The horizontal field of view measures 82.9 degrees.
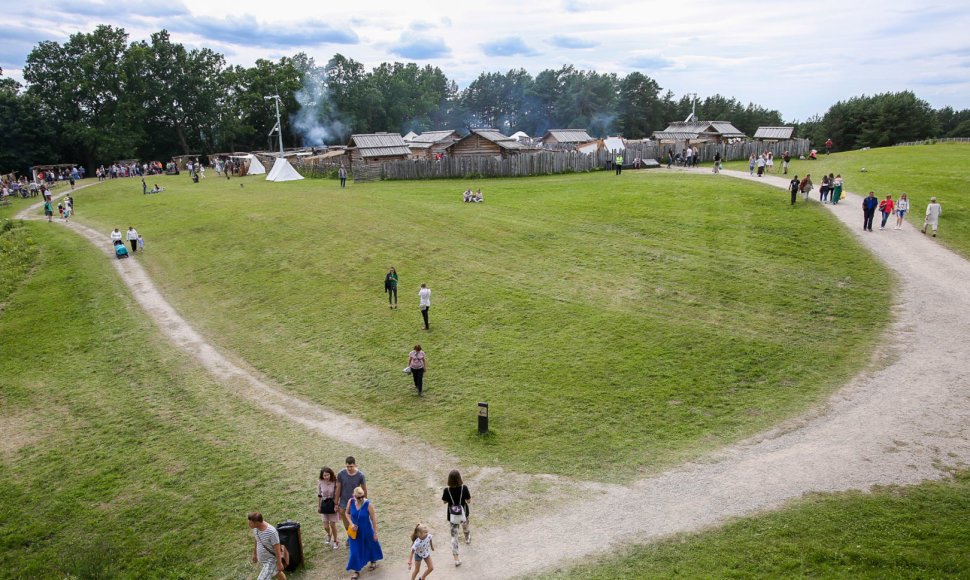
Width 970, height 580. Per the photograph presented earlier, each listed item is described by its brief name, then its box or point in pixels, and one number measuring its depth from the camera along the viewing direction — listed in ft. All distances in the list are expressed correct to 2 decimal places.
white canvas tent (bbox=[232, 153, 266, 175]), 198.80
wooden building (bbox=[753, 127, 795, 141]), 181.16
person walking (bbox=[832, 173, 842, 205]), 93.46
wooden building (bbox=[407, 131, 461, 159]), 226.58
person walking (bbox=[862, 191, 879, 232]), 78.74
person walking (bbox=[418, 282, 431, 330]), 61.05
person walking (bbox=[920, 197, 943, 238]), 76.18
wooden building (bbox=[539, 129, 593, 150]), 238.27
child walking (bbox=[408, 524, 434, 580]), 28.27
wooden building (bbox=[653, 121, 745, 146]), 202.99
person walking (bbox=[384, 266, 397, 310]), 68.26
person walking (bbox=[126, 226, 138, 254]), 100.17
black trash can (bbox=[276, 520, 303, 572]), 30.60
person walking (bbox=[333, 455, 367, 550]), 32.04
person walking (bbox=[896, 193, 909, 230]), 80.69
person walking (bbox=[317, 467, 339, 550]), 32.35
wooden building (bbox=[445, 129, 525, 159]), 170.60
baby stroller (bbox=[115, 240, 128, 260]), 97.71
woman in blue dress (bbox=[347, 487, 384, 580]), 29.53
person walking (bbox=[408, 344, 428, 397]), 49.37
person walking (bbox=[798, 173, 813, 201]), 94.84
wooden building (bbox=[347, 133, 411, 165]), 175.52
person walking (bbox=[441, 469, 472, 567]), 30.58
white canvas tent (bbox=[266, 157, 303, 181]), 172.35
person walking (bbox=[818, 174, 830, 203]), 95.14
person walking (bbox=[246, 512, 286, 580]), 28.58
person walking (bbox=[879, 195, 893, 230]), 81.15
